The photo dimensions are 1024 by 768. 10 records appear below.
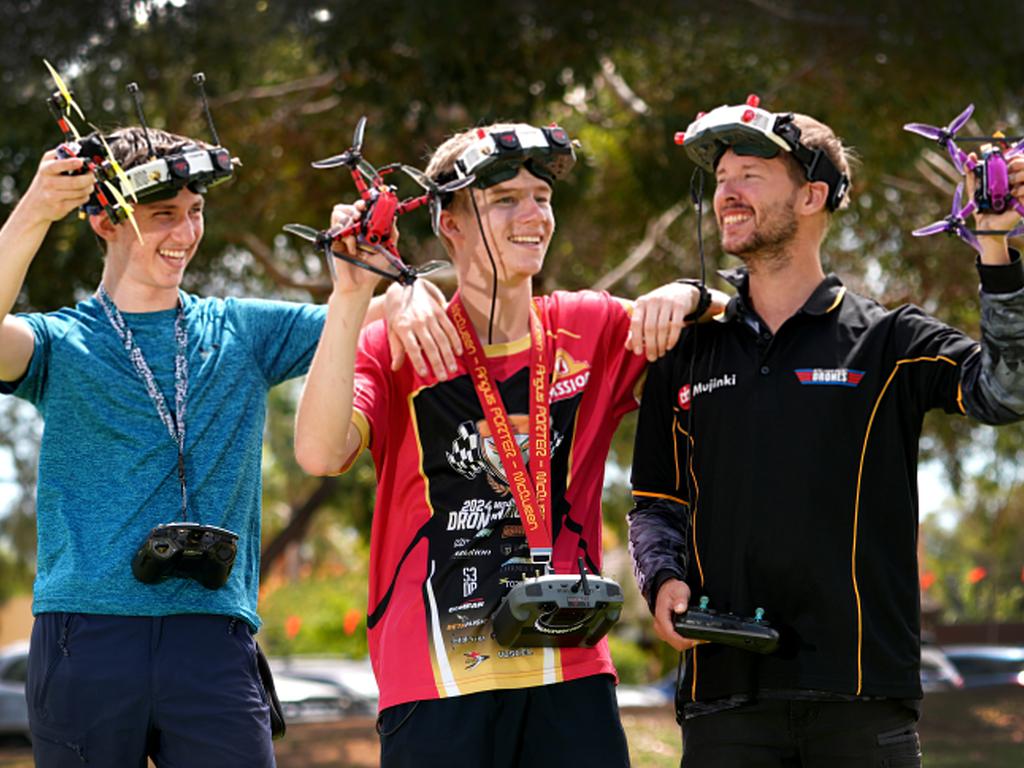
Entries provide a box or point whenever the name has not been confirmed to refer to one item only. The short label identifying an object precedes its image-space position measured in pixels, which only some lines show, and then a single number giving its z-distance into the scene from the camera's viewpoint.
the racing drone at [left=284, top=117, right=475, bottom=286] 7.95
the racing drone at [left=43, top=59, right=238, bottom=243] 8.30
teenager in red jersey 7.95
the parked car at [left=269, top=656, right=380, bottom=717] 35.53
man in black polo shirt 7.76
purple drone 7.30
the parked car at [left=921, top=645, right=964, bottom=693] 20.69
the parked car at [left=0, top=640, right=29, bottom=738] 32.72
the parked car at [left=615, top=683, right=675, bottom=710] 46.37
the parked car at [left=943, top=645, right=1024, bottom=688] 22.98
